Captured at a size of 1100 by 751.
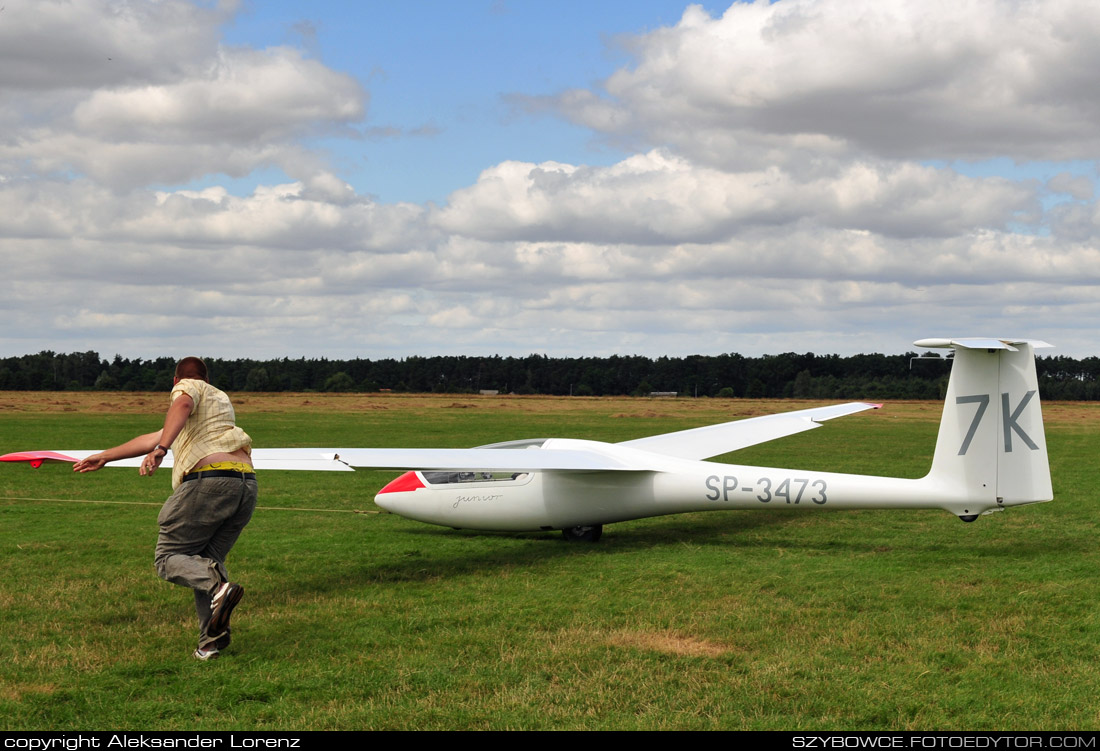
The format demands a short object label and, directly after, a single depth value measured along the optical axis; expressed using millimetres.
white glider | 10609
